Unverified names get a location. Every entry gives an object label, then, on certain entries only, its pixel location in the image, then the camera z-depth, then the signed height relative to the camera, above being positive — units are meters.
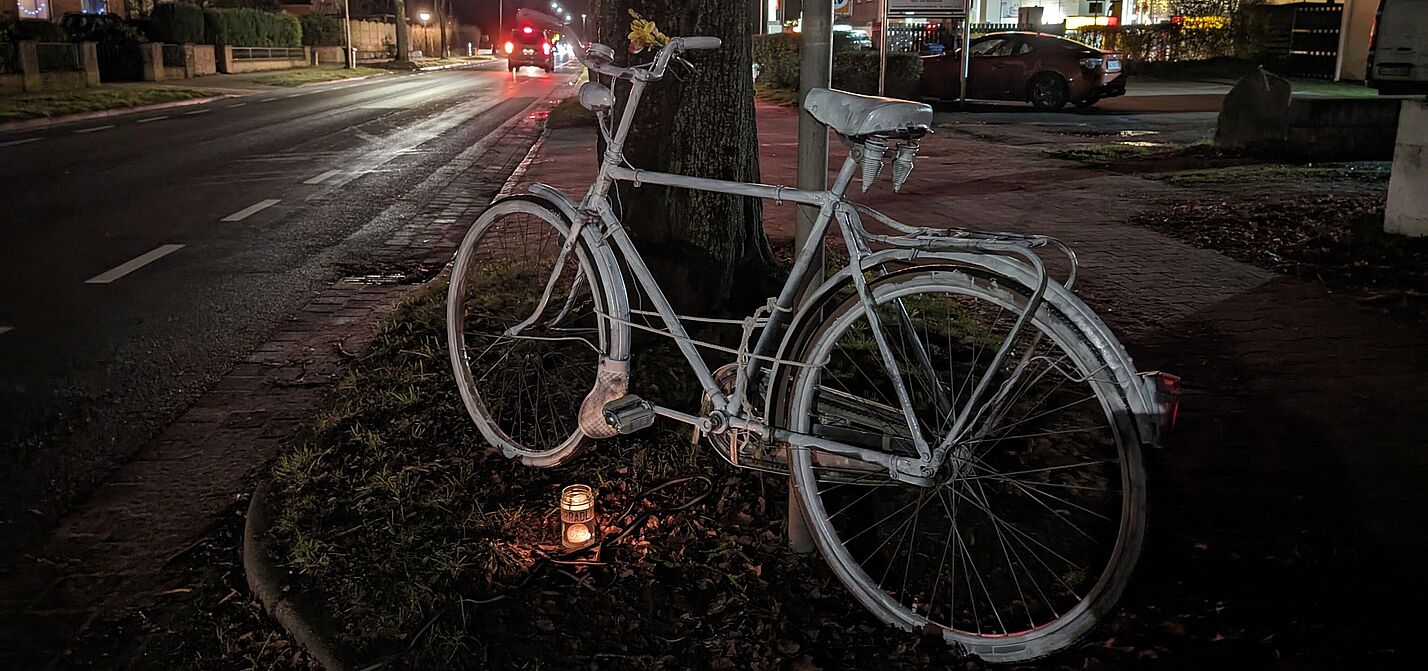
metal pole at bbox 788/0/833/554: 3.57 -0.02
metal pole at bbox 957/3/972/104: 20.71 +0.35
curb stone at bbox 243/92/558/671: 3.05 -1.50
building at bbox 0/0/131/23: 41.78 +1.86
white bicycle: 2.69 -0.95
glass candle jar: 3.52 -1.37
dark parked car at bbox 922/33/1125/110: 20.97 -0.01
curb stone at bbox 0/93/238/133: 19.39 -1.13
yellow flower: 3.65 +0.09
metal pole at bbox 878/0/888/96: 17.70 +0.71
